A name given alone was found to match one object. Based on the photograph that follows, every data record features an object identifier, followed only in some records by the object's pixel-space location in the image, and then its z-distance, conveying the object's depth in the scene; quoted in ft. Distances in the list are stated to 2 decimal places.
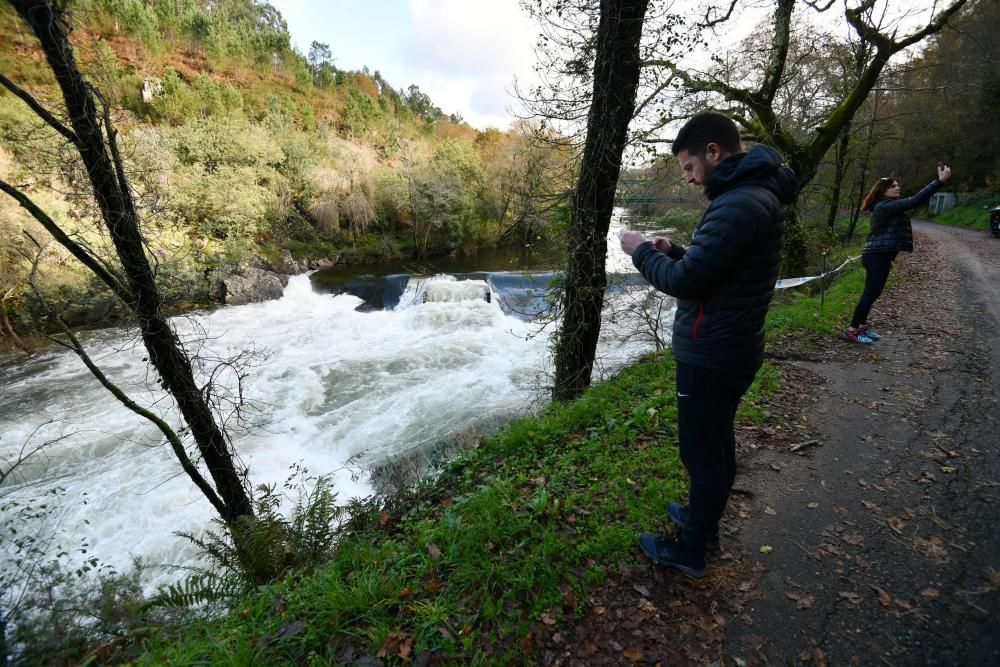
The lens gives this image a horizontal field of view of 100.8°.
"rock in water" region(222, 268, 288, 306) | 52.47
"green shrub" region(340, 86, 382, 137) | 141.08
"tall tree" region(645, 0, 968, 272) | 27.32
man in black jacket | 5.97
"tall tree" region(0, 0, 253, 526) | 11.82
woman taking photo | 17.17
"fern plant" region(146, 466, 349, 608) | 11.91
